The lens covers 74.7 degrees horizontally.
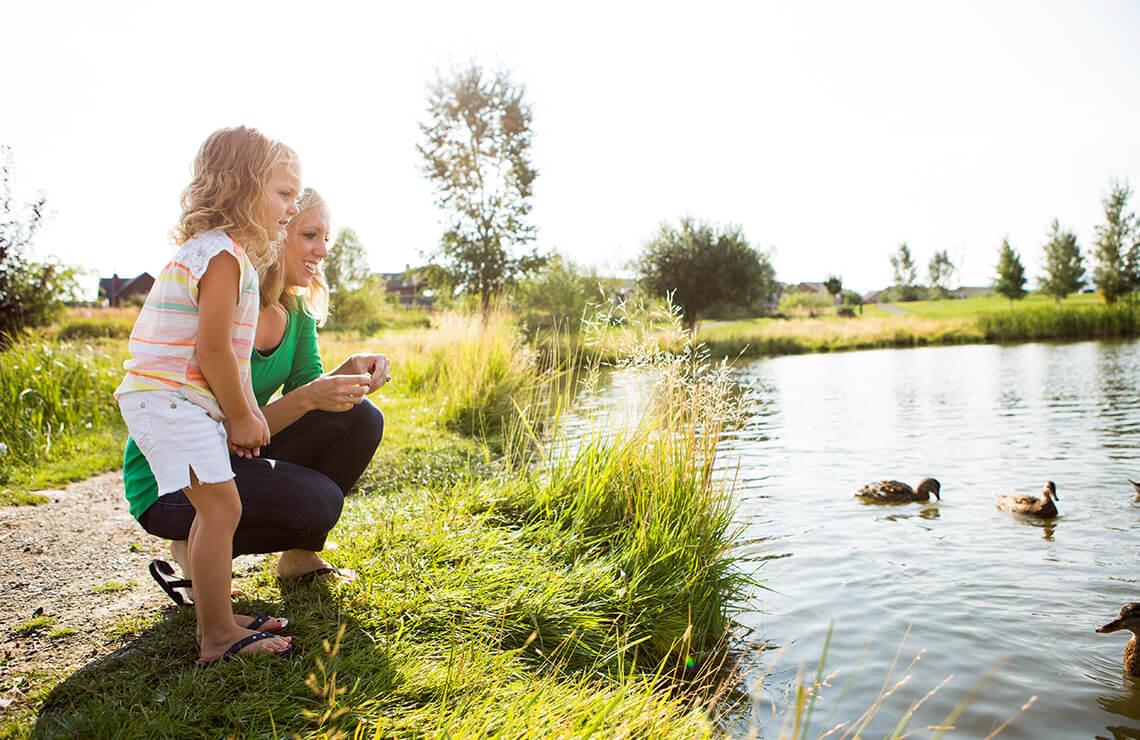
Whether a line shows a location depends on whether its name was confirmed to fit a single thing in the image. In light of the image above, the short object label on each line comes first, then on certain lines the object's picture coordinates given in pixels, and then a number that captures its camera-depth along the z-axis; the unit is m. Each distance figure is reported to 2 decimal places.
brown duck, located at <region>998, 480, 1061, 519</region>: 5.72
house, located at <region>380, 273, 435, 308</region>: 76.88
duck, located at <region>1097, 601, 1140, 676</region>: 3.32
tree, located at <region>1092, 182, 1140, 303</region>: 38.56
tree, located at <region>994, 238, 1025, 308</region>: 47.06
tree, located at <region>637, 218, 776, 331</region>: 33.09
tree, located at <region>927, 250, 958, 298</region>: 70.88
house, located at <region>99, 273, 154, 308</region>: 55.59
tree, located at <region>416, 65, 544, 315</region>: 25.42
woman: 2.58
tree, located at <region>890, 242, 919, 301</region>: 73.06
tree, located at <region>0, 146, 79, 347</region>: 9.88
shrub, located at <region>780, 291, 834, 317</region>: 57.96
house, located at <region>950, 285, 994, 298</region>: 99.23
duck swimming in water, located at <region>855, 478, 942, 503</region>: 6.35
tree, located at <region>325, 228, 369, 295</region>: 40.59
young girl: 2.16
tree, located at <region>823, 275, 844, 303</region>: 76.38
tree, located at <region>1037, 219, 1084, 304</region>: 43.00
